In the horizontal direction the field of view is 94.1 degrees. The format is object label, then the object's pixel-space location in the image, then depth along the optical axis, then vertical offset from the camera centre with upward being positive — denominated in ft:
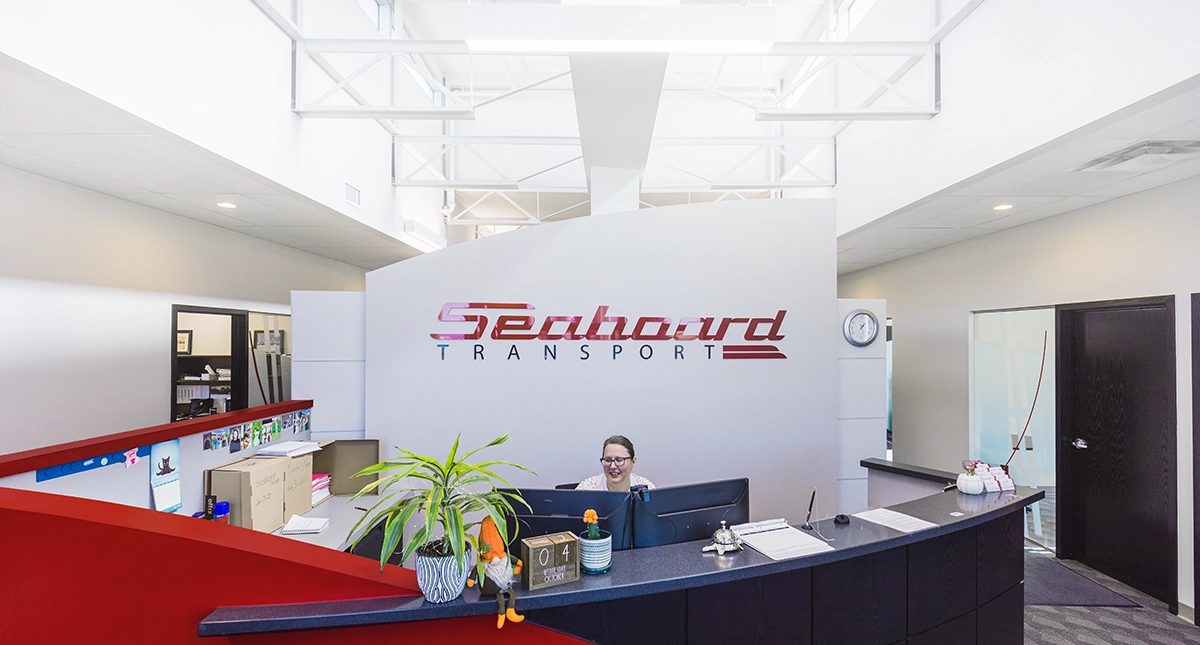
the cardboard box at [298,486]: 11.20 -3.23
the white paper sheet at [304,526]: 10.57 -3.75
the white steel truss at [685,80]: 14.33 +6.87
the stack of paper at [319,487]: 12.60 -3.61
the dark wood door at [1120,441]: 12.99 -2.73
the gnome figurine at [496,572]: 5.63 -2.44
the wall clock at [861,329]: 14.08 +0.12
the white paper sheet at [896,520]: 7.97 -2.79
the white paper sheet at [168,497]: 9.07 -2.78
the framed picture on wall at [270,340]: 20.95 -0.38
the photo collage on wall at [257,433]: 10.54 -2.14
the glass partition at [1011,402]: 18.52 -2.30
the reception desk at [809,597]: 5.65 -3.26
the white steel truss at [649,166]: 23.36 +7.99
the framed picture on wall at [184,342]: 19.35 -0.43
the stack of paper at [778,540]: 7.07 -2.77
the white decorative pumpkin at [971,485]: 9.84 -2.66
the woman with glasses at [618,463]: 10.24 -2.41
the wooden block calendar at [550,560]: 5.90 -2.46
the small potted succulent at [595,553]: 6.32 -2.50
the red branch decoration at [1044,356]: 17.30 -0.68
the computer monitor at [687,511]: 7.41 -2.45
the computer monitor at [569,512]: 7.18 -2.33
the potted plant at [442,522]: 5.47 -1.89
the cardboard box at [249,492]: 10.02 -2.94
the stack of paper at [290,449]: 11.51 -2.50
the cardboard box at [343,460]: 13.52 -3.14
